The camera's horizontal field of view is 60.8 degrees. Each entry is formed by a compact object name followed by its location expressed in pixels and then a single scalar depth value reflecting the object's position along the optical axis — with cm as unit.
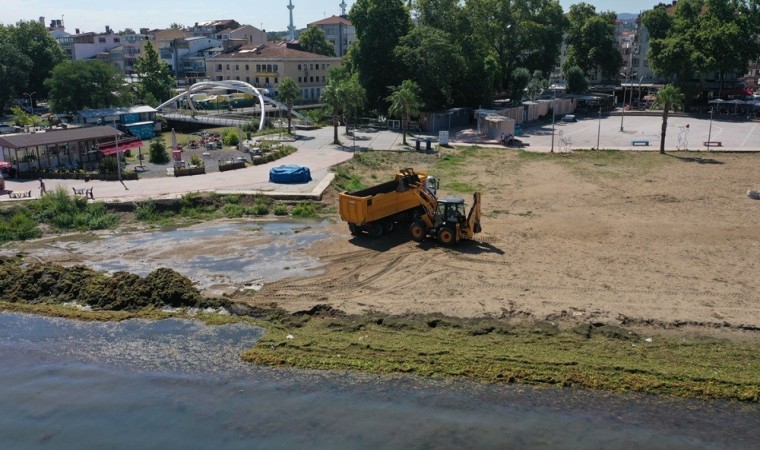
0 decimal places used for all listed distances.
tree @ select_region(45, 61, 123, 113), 6606
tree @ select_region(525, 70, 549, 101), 7688
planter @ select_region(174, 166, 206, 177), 4050
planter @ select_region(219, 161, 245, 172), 4219
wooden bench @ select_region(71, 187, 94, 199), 3447
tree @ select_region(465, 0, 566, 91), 7862
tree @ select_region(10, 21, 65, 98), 8388
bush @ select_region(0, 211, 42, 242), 2953
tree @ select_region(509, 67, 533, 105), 7506
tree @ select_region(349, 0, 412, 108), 6372
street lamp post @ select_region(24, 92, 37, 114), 8144
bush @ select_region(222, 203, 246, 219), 3284
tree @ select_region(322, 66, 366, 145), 5184
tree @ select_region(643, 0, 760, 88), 7000
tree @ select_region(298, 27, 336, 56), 10938
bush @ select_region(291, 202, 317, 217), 3288
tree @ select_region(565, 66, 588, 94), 8250
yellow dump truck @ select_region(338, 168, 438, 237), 2691
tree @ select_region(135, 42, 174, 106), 8131
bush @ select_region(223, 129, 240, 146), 5541
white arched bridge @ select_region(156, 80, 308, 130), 6812
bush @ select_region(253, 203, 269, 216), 3309
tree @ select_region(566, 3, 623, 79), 8756
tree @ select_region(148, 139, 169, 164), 4672
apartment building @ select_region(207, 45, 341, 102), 8625
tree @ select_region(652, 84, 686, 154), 4866
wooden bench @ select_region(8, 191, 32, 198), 3447
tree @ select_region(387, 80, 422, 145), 5228
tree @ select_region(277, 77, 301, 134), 5884
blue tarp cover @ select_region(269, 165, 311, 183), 3797
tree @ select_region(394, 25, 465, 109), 6112
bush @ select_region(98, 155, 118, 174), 4025
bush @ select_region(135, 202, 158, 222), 3219
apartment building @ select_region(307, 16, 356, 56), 12538
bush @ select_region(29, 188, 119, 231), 3114
